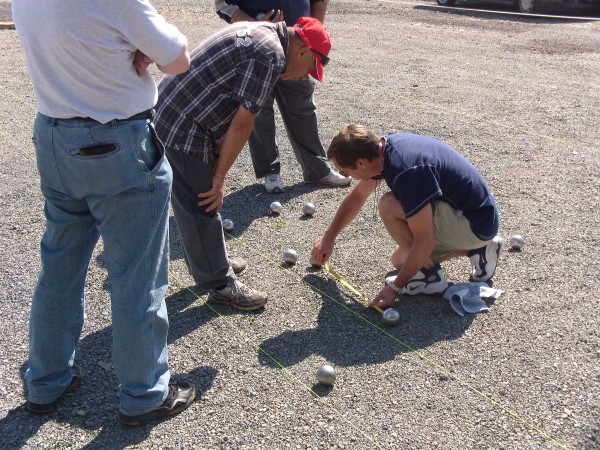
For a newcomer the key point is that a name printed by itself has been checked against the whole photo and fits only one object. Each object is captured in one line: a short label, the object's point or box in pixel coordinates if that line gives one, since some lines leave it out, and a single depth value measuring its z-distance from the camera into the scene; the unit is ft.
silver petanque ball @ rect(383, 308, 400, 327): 12.48
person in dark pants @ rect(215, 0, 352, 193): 18.22
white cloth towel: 12.97
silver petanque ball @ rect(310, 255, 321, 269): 14.37
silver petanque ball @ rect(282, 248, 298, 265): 14.86
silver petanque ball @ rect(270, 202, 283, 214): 17.52
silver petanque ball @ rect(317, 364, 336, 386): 10.83
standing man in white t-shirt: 7.93
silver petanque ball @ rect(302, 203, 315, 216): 17.25
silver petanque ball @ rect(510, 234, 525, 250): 15.16
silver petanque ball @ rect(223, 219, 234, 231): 16.56
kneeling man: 12.12
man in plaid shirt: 11.15
